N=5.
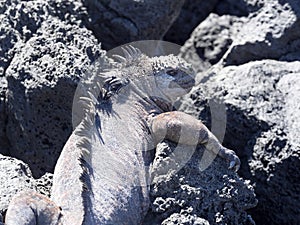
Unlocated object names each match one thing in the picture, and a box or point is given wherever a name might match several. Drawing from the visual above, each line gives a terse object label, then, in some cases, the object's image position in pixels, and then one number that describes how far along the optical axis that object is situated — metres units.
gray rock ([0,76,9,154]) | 5.87
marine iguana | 4.41
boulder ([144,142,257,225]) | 4.71
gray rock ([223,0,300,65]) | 6.52
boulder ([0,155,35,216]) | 4.57
